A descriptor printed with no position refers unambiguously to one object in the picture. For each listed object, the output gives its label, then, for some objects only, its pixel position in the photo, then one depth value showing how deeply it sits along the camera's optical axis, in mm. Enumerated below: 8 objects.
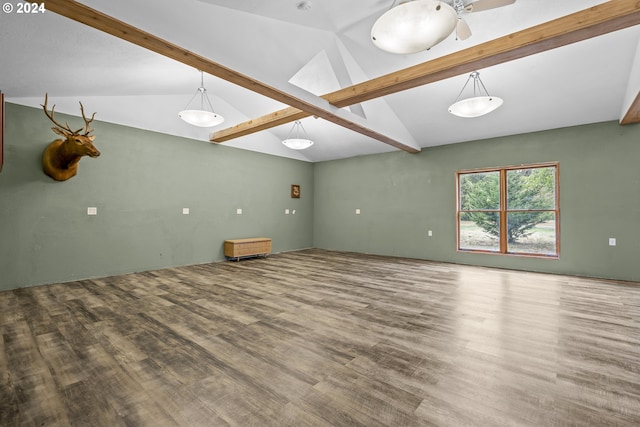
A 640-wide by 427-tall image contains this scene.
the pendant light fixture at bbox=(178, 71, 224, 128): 4598
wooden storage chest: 6832
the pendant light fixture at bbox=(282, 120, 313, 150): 6526
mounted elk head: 4262
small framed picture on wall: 8812
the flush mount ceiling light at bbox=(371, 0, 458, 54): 2170
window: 5766
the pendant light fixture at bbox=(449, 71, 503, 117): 4070
